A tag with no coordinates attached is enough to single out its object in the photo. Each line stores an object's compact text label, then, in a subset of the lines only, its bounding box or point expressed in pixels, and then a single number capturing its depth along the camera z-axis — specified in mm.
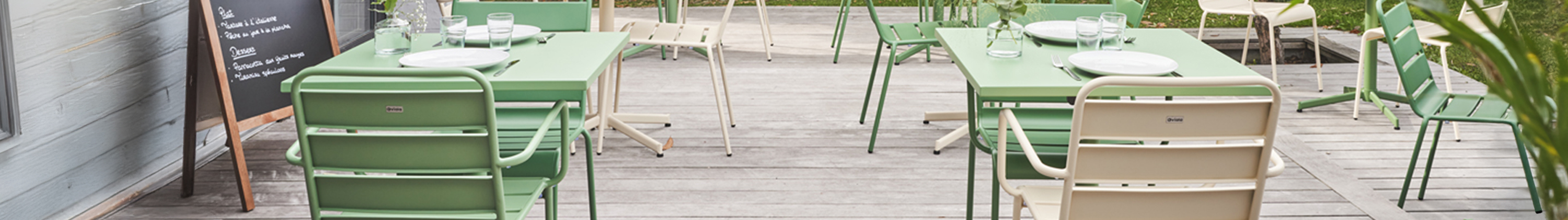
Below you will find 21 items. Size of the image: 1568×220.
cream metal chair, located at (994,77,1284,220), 1554
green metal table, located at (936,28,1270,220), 1956
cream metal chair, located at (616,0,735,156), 3398
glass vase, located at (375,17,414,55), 2348
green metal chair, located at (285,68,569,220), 1633
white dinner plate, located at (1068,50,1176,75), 2096
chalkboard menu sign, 2695
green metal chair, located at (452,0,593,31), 3150
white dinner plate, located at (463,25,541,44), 2586
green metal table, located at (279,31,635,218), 1999
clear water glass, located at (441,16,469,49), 2342
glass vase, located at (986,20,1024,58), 2340
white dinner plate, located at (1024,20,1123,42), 2573
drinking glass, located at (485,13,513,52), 2395
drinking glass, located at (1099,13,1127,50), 2424
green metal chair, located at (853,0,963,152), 3596
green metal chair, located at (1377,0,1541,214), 2592
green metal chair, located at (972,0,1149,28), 3025
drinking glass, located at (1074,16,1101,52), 2320
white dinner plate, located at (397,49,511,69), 2166
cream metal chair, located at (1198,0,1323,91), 4328
